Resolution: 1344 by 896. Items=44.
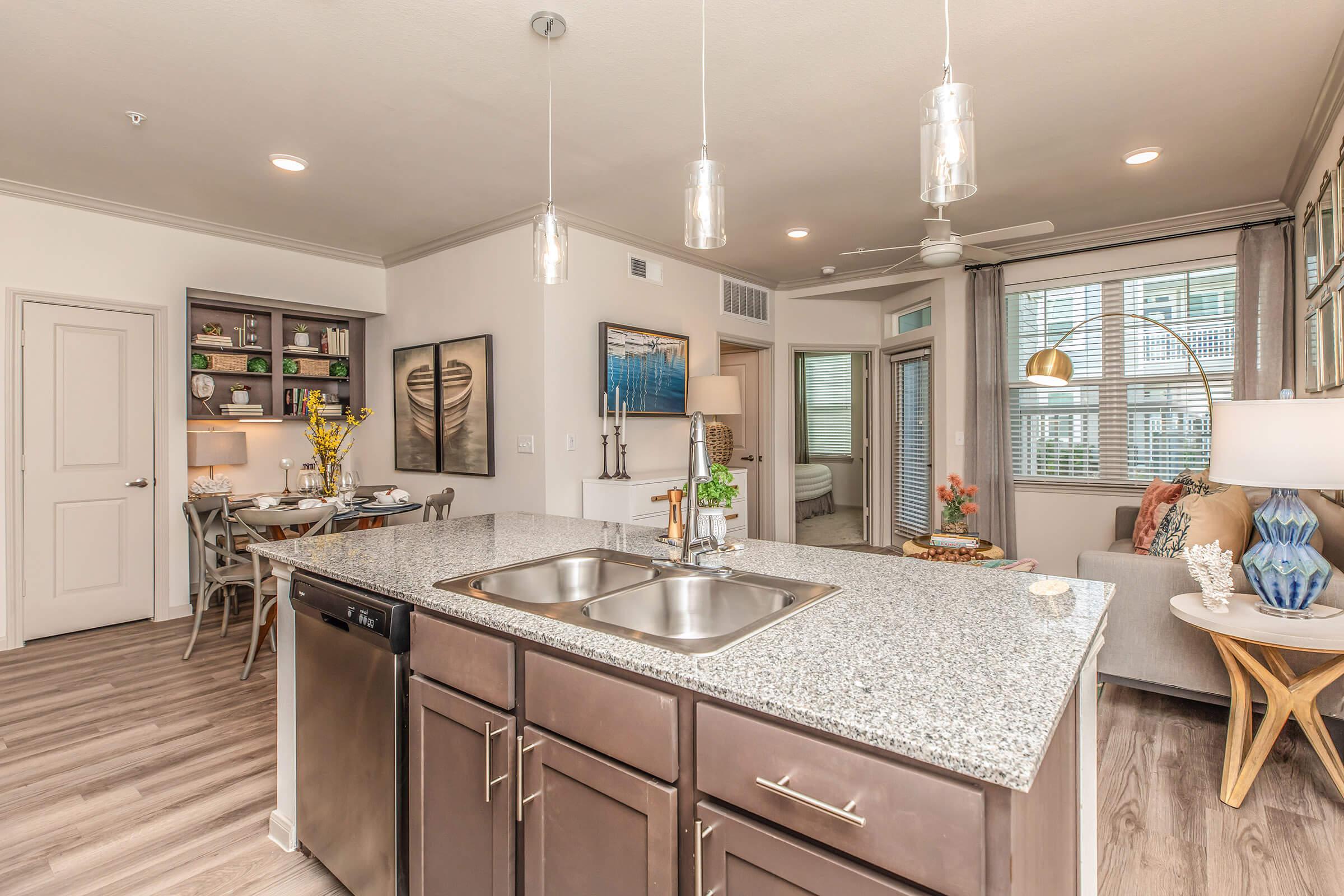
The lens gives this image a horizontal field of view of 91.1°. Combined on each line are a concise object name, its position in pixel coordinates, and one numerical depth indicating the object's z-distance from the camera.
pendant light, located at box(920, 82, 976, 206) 1.27
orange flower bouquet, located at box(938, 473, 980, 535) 3.85
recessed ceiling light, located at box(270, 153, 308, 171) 3.38
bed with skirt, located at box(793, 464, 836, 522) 8.24
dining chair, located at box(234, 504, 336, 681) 3.24
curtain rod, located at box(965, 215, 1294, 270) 4.12
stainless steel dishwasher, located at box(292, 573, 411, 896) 1.52
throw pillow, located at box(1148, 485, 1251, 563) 2.73
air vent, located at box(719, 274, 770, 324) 5.72
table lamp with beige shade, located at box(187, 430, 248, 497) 4.35
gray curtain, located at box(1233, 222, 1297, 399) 4.04
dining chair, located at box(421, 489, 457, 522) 3.91
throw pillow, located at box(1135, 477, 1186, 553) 3.46
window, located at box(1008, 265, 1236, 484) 4.45
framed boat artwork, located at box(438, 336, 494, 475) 4.49
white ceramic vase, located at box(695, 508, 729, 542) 1.81
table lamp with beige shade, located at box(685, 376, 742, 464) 4.90
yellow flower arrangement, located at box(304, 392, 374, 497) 4.31
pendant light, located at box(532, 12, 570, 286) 2.08
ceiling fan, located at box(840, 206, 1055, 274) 3.46
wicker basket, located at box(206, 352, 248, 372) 4.52
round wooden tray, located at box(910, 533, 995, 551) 3.75
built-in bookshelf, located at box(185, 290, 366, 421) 4.49
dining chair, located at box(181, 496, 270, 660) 3.51
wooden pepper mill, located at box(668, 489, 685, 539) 1.93
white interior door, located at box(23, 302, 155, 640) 3.87
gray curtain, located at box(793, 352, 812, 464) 9.23
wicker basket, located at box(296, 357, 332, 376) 5.04
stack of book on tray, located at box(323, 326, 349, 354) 5.12
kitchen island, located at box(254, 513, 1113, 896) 0.77
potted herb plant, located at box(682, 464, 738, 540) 1.81
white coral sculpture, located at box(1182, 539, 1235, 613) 2.22
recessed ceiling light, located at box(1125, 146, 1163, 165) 3.40
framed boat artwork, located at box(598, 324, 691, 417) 4.59
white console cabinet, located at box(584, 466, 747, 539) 4.27
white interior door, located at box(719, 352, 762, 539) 6.30
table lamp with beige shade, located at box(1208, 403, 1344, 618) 2.00
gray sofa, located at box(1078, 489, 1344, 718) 2.64
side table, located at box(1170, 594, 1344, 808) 2.05
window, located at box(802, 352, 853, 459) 9.02
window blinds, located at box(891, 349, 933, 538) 6.04
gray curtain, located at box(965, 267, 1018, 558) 5.10
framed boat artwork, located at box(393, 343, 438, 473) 4.87
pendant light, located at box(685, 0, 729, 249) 1.64
